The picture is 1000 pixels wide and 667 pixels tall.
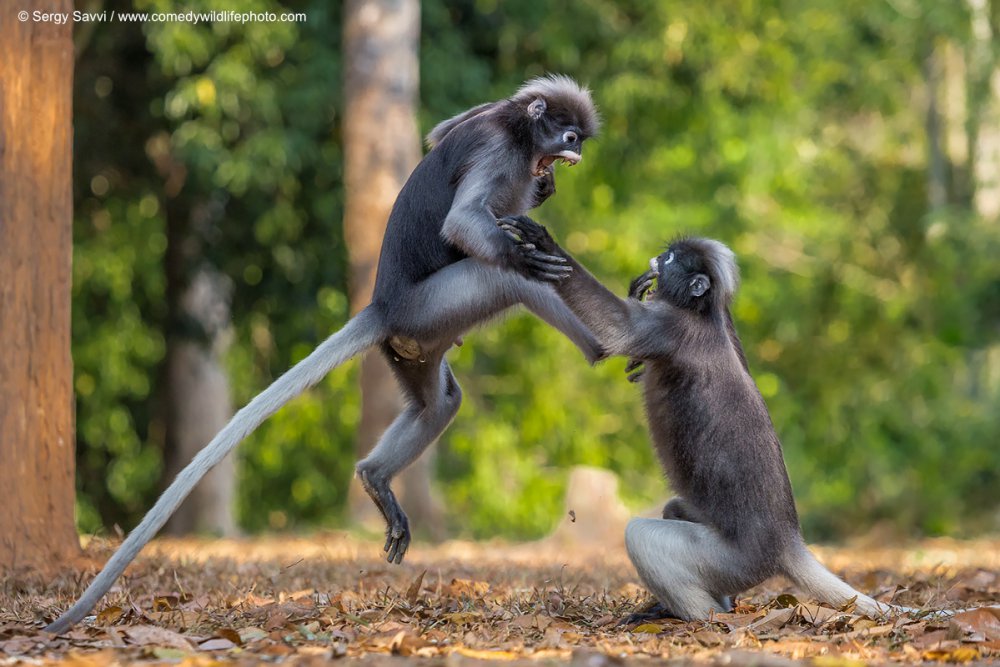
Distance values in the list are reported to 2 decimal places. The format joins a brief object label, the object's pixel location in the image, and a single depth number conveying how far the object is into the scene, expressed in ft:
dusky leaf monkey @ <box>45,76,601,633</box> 34.17
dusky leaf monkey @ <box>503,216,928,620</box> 31.65
